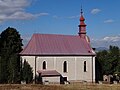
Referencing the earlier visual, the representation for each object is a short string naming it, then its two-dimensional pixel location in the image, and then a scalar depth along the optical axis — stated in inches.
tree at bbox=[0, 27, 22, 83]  1987.0
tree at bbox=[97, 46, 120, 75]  2566.4
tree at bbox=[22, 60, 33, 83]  2076.8
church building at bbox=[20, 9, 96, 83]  2164.1
